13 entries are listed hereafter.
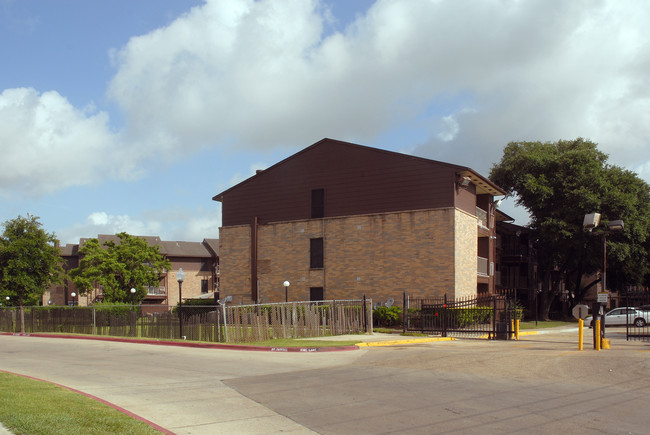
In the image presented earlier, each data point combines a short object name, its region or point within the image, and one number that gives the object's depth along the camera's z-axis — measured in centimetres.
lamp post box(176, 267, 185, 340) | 2539
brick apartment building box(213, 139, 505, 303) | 3438
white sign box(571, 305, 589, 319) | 1862
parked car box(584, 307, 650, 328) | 3609
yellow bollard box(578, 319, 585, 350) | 1864
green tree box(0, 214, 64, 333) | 3756
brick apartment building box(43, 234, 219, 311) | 6831
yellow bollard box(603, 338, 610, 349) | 1930
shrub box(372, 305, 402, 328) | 3206
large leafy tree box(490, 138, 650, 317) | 4228
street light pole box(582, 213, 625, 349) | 1890
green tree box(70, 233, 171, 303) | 5478
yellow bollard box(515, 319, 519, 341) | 2402
